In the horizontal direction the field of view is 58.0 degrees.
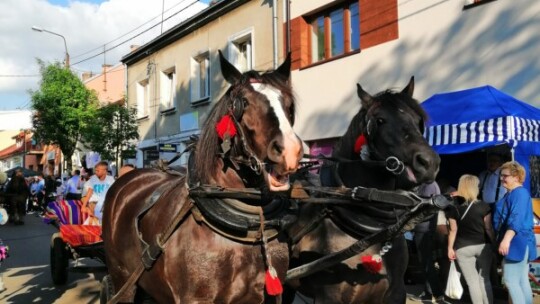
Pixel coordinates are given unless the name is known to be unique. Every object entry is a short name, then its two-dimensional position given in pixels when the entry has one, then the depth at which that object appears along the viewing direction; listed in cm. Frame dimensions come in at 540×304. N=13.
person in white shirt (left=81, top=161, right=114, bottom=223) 688
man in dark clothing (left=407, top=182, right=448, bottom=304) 682
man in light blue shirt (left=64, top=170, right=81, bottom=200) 971
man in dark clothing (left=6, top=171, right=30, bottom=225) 1762
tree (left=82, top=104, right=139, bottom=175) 1655
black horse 343
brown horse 253
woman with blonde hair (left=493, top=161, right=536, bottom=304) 507
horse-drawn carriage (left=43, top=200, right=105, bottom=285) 569
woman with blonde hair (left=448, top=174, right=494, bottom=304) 566
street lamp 2461
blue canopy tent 635
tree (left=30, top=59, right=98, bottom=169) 2302
